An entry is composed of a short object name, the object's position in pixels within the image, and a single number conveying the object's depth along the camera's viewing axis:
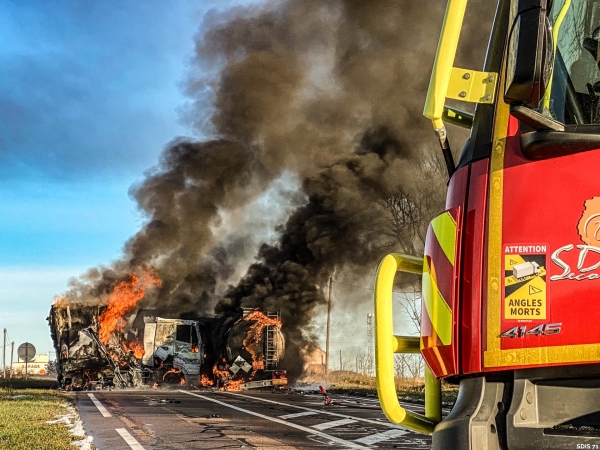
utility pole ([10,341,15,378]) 71.31
